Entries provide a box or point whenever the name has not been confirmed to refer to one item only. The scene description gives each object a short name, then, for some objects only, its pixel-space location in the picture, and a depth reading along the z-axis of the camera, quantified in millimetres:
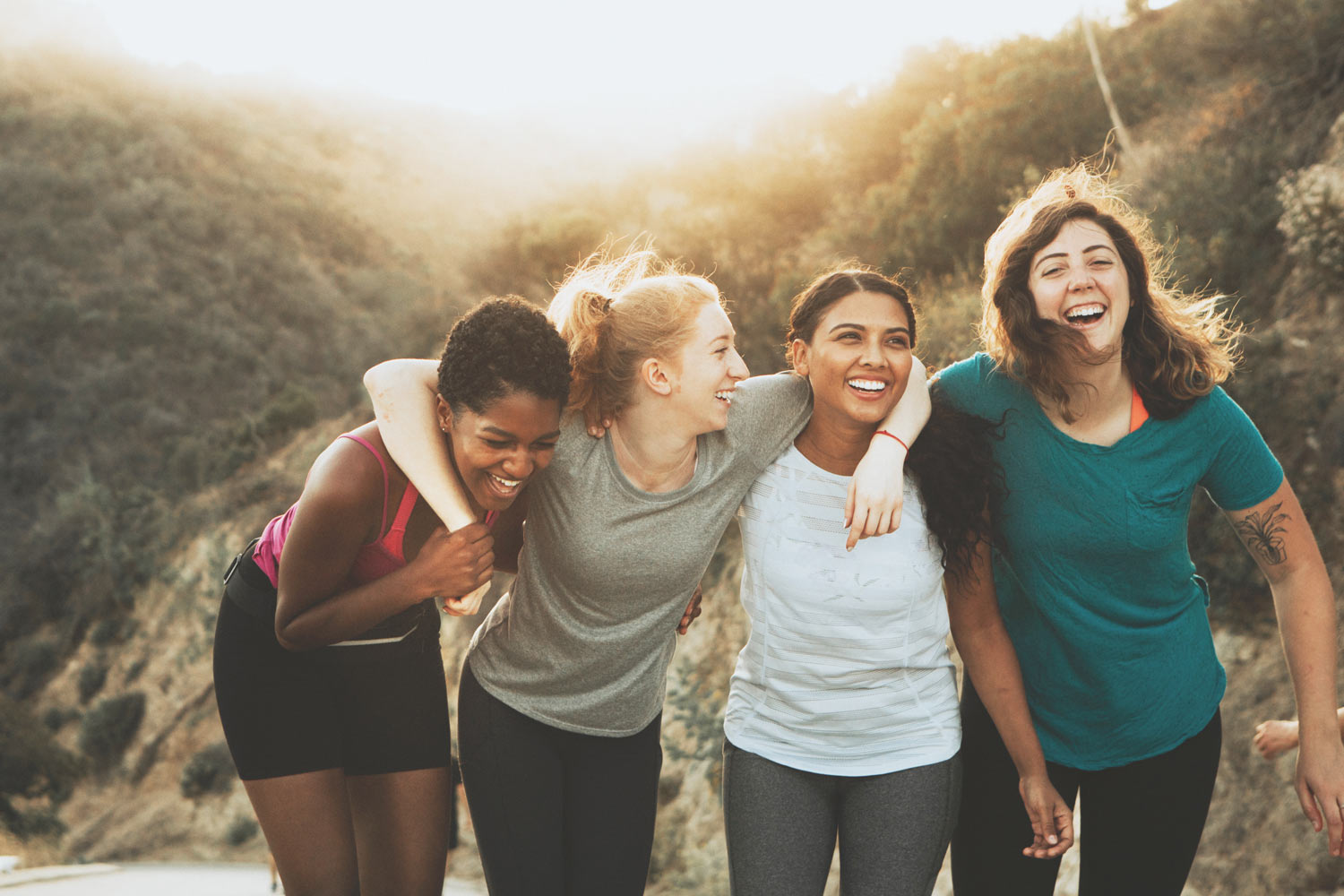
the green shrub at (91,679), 16188
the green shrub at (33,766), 14297
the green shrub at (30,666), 17328
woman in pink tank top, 2262
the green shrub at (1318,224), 6668
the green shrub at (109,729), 14859
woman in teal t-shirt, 2381
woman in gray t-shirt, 2400
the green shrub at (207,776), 13281
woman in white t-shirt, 2324
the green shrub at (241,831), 12391
